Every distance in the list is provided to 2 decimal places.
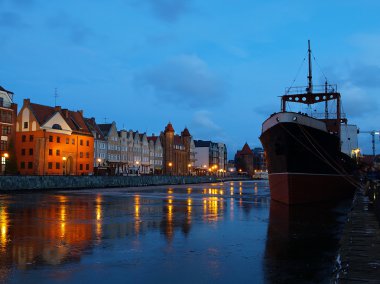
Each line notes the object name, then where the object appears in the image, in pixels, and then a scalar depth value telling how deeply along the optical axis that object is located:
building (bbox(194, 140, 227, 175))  175.50
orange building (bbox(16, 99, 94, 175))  79.81
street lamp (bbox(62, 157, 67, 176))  84.75
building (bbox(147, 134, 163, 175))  129.00
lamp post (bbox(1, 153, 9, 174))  70.12
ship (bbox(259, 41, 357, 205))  29.17
